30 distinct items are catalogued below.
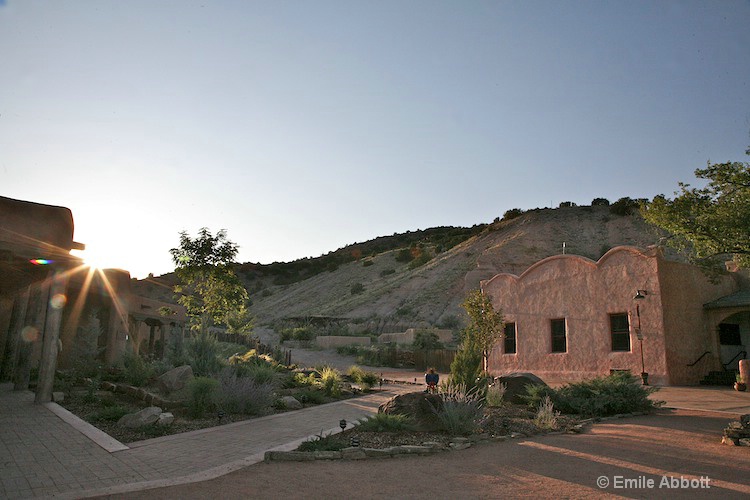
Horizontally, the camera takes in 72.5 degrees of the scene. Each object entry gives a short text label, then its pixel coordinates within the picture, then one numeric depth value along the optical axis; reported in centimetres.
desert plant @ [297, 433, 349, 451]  752
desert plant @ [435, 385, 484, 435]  911
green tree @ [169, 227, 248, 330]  1962
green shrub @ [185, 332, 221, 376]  1370
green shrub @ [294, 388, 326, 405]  1373
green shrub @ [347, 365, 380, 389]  1928
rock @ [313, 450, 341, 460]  714
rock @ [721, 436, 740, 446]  799
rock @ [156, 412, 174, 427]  905
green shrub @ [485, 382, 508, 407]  1253
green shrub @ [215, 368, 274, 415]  1084
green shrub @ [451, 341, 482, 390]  1259
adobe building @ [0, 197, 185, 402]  1141
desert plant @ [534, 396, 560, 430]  992
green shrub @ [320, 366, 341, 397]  1530
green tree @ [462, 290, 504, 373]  1672
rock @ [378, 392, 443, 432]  935
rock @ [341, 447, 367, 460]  730
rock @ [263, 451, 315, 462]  704
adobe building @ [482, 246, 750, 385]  1877
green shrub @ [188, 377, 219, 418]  1038
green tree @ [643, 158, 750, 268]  976
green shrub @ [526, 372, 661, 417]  1184
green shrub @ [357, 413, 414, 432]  903
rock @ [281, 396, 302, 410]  1251
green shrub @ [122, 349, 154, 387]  1315
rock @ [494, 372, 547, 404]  1332
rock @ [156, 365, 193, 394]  1198
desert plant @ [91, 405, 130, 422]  953
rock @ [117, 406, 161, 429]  887
